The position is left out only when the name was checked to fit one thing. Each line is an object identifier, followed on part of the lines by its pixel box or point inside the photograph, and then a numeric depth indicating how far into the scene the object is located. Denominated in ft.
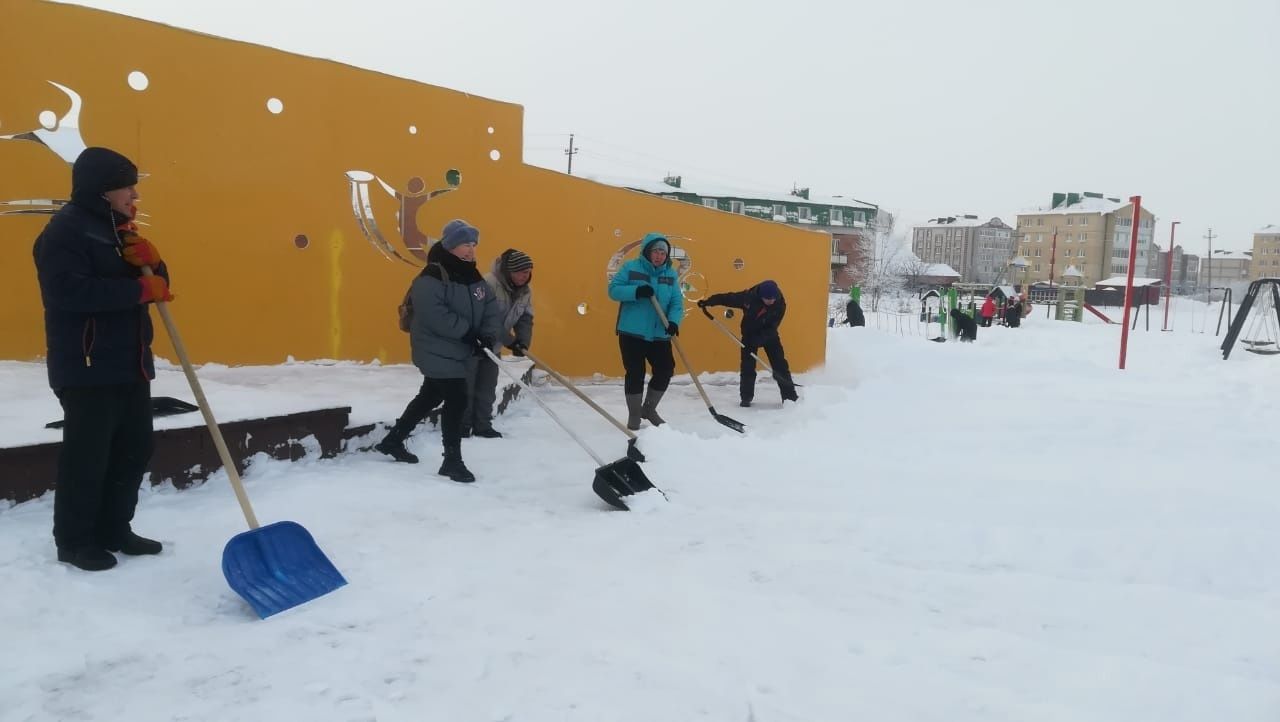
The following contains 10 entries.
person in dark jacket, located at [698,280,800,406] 24.18
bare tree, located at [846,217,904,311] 191.95
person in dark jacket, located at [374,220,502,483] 13.55
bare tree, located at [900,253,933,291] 209.77
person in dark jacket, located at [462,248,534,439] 17.51
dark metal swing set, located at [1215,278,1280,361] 41.29
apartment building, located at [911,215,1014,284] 305.94
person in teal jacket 18.24
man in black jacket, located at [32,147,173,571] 8.43
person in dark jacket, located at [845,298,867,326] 64.85
